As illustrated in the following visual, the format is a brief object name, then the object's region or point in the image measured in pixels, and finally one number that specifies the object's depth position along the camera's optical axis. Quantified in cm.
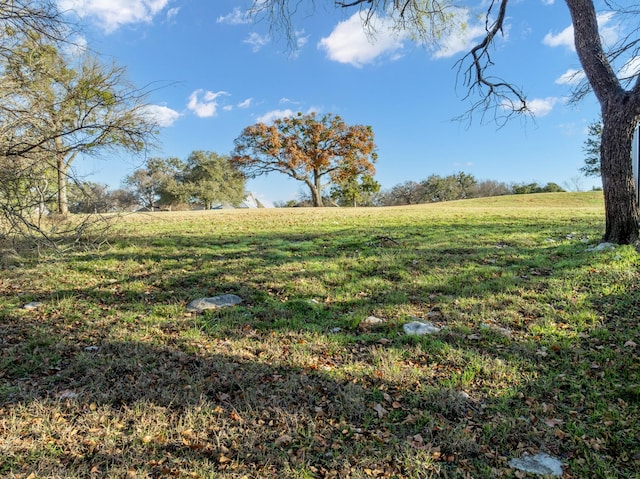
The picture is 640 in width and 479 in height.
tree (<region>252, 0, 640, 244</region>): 599
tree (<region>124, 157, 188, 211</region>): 4109
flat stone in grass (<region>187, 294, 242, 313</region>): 433
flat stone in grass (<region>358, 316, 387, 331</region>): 390
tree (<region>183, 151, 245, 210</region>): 4144
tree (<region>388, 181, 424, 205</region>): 5441
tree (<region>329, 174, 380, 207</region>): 3288
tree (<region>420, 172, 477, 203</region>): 5275
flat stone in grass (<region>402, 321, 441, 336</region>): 371
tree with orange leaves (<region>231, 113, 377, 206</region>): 2931
